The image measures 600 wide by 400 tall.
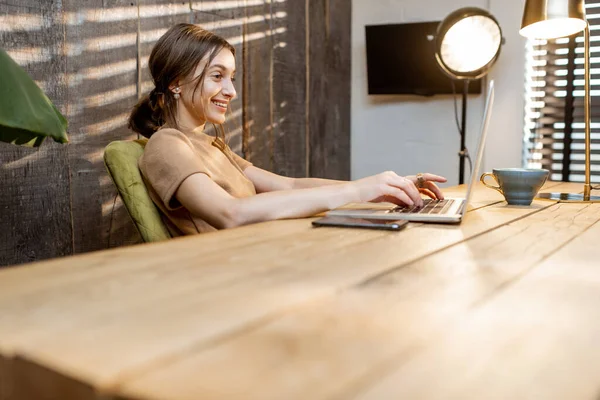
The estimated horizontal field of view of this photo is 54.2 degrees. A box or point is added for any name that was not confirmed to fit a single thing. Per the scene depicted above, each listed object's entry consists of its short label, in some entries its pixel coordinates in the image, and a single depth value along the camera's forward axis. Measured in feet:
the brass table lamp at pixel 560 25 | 5.54
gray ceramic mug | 5.01
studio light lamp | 8.84
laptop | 3.92
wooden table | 1.30
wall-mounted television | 10.29
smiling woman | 4.33
